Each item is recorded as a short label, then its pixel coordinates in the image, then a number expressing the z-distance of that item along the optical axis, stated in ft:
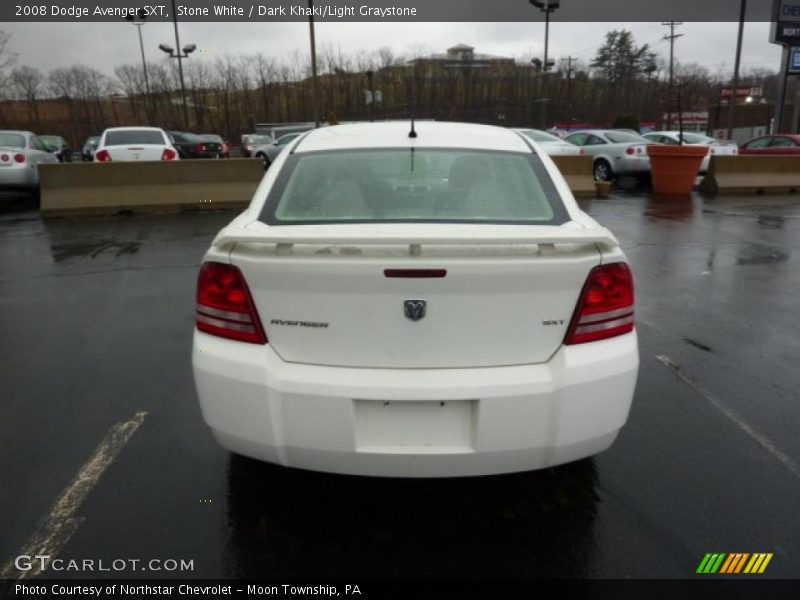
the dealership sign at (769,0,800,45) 88.17
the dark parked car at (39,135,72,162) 91.92
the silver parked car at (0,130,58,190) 41.86
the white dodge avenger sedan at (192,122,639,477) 7.36
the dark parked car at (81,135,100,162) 88.07
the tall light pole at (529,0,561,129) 102.01
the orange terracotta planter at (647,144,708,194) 46.80
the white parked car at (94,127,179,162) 44.60
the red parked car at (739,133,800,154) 60.59
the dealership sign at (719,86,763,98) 159.84
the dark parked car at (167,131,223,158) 78.43
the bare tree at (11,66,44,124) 172.35
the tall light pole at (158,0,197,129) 107.86
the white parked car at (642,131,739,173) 65.05
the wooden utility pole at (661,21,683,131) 168.27
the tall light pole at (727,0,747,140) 100.99
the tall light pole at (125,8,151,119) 119.05
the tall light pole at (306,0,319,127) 74.74
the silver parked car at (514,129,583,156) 54.03
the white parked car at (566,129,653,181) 53.42
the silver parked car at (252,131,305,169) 73.61
